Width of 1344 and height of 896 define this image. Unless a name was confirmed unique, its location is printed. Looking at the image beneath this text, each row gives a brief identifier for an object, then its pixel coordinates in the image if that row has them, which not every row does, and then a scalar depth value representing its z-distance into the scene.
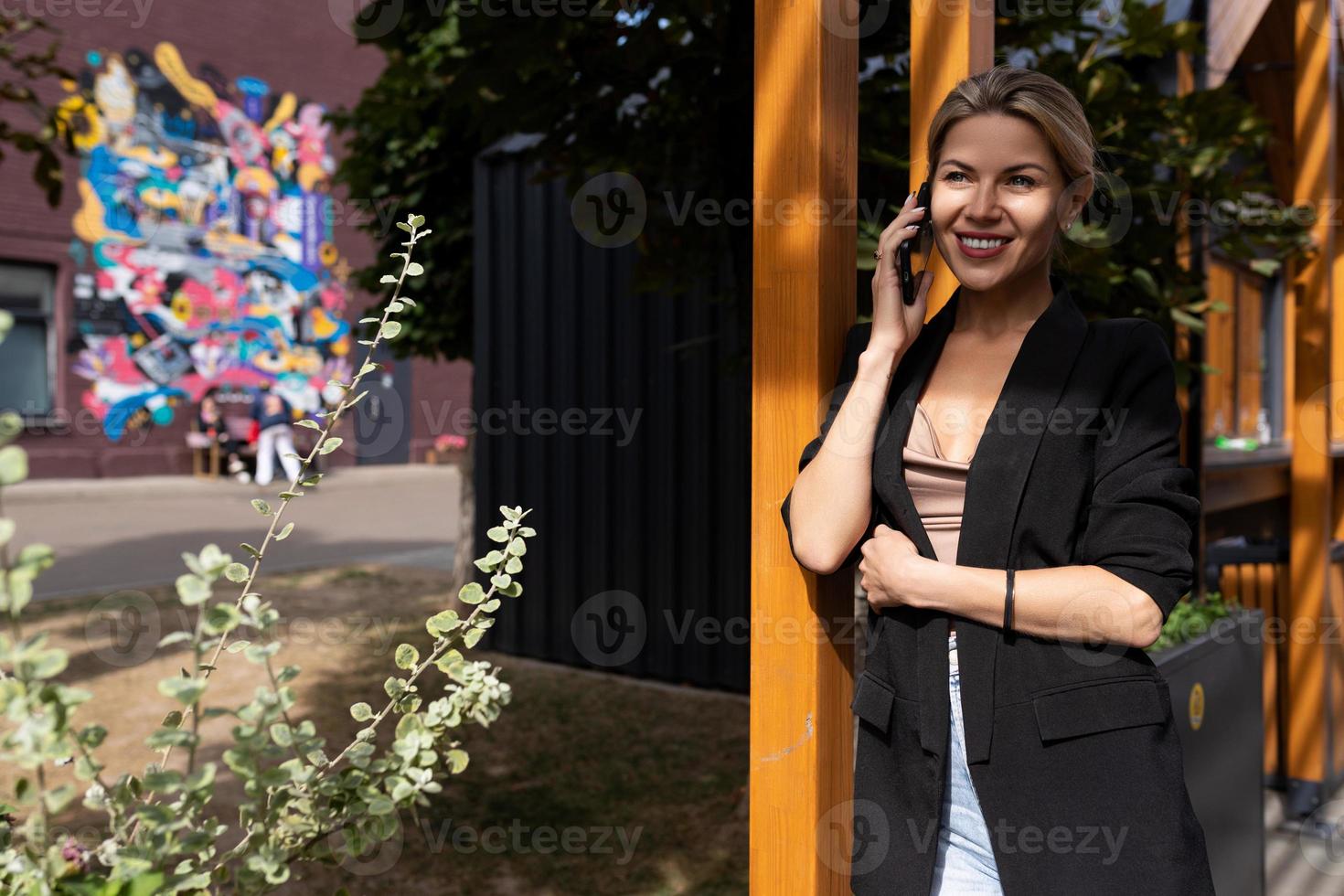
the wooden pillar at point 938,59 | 1.96
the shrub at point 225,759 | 0.86
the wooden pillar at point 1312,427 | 4.77
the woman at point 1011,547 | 1.34
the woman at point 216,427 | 18.62
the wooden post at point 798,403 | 1.70
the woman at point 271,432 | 18.50
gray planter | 2.81
